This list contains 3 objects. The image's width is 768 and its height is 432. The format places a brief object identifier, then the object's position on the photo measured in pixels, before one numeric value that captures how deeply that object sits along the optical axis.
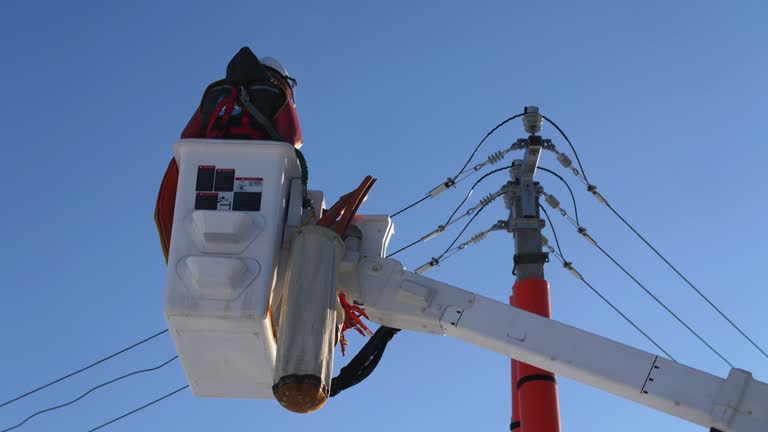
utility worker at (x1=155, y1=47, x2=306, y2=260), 6.87
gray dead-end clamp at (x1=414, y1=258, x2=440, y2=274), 9.40
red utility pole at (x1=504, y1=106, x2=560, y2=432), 7.58
